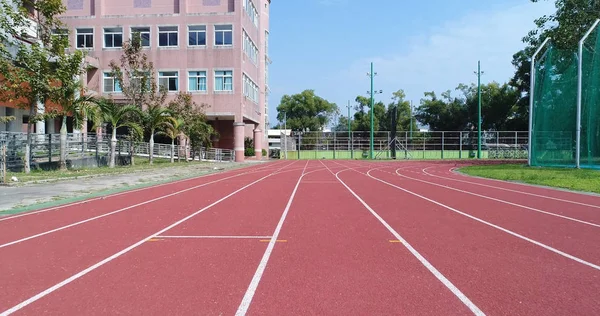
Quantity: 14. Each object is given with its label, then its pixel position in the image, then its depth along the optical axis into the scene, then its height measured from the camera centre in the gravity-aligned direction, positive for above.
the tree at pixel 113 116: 24.30 +1.53
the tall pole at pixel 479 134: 52.31 +0.88
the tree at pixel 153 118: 30.89 +1.67
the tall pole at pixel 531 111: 28.80 +2.04
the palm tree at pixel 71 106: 19.50 +1.78
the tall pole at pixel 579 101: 24.67 +2.31
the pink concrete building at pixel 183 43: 42.19 +9.81
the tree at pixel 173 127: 32.56 +1.09
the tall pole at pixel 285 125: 58.38 +2.24
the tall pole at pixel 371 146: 51.90 -0.66
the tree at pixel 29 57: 17.75 +3.60
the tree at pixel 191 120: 35.16 +1.75
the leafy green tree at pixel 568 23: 28.58 +8.16
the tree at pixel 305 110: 98.62 +7.27
